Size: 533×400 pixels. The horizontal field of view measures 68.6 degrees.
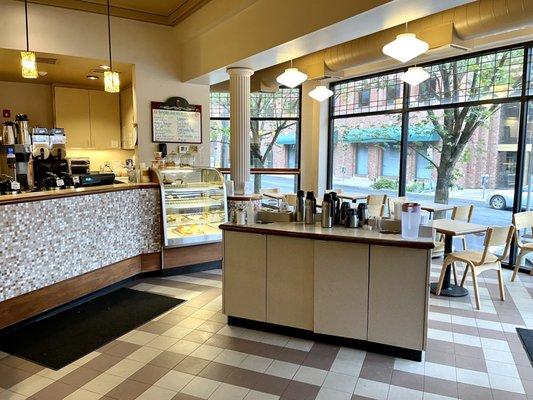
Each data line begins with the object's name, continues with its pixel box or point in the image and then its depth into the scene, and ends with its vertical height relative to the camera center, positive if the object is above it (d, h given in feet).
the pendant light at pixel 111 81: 14.07 +2.95
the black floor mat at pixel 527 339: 10.70 -5.05
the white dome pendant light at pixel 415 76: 16.31 +3.74
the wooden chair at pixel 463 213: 17.87 -2.21
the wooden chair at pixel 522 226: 16.08 -2.51
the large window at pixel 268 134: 27.68 +2.13
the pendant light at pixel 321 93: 20.02 +3.67
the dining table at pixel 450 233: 14.38 -2.49
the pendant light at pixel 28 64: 12.68 +3.19
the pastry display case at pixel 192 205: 17.15 -1.85
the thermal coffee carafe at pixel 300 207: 12.65 -1.39
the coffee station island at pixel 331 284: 10.06 -3.33
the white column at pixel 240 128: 18.65 +1.75
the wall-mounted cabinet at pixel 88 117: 24.12 +2.90
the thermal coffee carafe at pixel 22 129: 21.15 +1.82
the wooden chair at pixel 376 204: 20.77 -2.17
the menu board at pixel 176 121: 20.41 +2.25
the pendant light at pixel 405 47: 11.82 +3.58
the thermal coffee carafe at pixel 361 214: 11.78 -1.49
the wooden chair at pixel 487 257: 13.67 -3.35
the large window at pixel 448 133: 18.06 +1.76
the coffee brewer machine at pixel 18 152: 18.54 +0.52
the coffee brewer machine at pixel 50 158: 15.22 +0.24
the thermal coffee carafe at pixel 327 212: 11.61 -1.42
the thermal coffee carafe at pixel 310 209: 12.26 -1.41
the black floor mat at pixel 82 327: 10.69 -5.12
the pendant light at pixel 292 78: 16.40 +3.65
